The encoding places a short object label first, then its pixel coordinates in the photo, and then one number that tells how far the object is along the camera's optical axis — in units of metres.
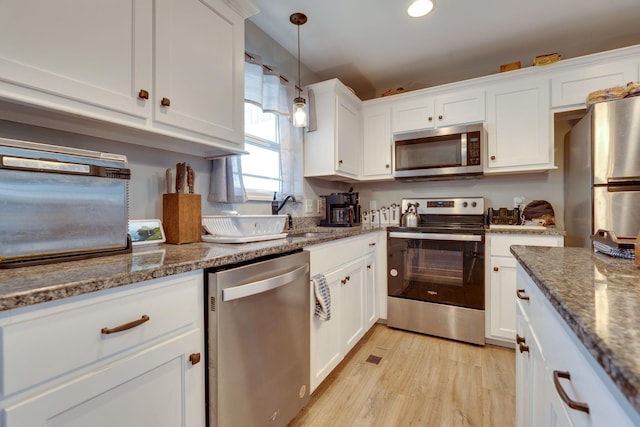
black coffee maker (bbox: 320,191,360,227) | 2.59
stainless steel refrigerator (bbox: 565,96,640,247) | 1.84
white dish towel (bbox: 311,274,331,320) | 1.56
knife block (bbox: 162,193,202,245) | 1.40
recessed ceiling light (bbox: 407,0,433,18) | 1.90
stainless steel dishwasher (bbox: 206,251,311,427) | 0.98
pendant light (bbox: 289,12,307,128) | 1.93
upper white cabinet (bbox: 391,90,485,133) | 2.56
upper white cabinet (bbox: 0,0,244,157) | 0.88
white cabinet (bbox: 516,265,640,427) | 0.39
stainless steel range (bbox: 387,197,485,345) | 2.26
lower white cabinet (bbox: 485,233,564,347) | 2.19
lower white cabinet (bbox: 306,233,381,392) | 1.62
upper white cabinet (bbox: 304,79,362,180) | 2.58
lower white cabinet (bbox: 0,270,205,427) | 0.59
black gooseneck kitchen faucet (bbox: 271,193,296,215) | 2.27
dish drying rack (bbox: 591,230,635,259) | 0.90
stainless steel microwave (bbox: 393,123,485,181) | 2.46
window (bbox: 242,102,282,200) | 2.12
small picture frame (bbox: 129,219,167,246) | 1.29
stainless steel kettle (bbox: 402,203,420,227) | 2.68
